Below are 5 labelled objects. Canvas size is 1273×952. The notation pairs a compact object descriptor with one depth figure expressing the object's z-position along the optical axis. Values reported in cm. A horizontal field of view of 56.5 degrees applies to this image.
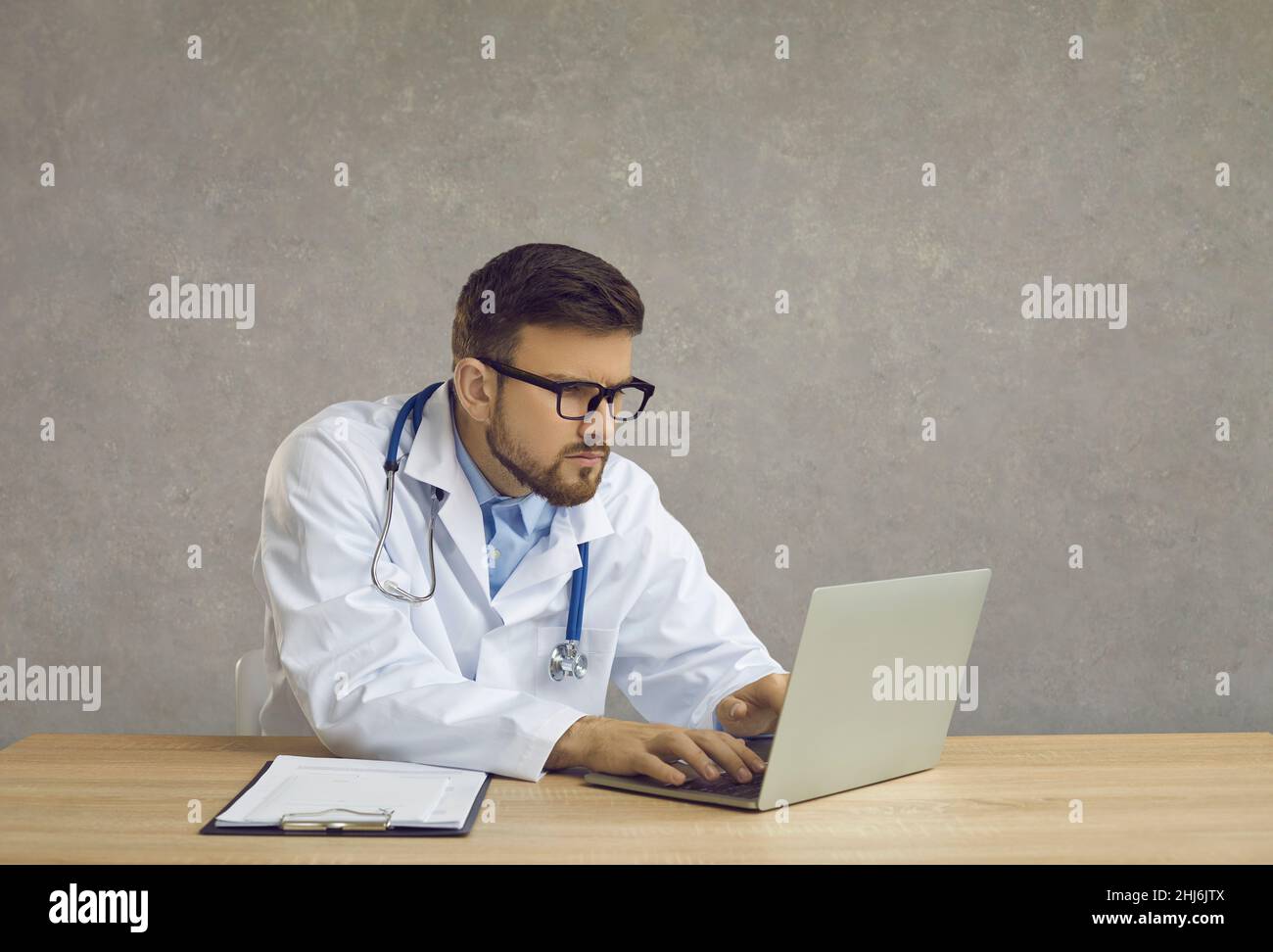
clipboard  112
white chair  197
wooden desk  106
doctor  145
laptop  120
